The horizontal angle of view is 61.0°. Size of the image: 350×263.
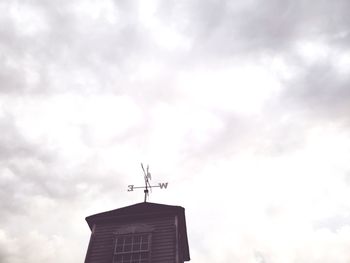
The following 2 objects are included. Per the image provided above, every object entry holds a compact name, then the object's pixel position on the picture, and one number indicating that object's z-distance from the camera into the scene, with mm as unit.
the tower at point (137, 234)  13438
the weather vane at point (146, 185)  16995
